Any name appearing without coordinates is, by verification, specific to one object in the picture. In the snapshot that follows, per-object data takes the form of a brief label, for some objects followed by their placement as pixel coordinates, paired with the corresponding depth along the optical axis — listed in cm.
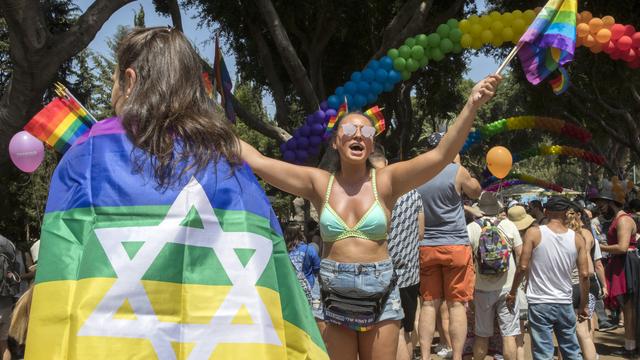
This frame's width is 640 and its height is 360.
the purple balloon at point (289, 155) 1149
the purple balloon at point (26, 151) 700
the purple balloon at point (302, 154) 1138
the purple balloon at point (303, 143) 1135
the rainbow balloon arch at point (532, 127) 2066
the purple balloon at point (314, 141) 1128
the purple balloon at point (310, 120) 1143
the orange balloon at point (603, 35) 1083
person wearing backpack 604
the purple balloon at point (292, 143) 1144
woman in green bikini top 365
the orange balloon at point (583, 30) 1066
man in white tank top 574
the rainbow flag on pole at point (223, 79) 545
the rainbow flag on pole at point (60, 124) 370
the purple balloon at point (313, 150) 1137
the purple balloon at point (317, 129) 1130
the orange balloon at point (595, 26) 1090
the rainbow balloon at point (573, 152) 2512
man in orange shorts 568
